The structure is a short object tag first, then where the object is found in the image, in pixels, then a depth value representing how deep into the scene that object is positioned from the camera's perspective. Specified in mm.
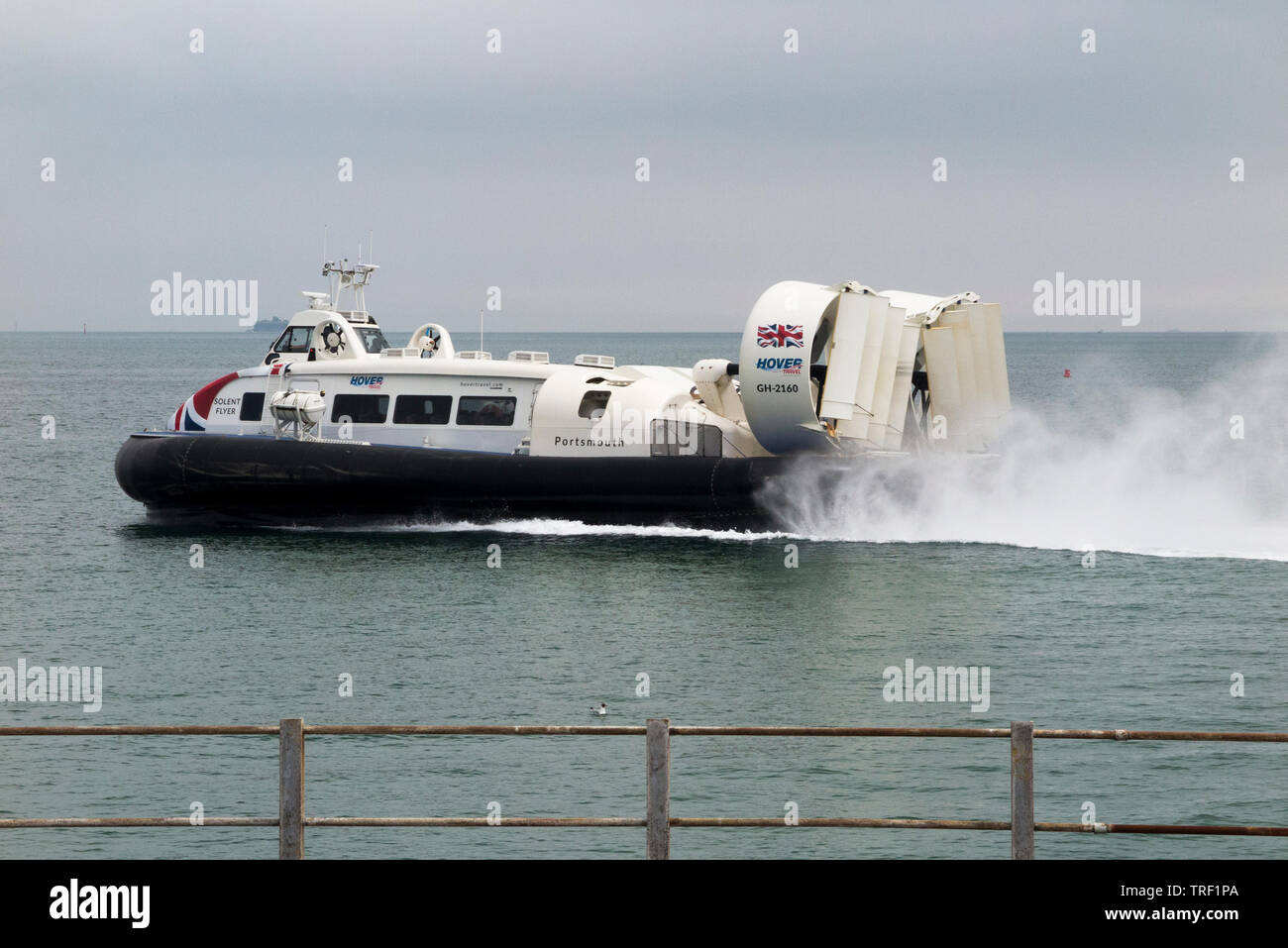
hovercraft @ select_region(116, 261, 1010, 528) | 57750
